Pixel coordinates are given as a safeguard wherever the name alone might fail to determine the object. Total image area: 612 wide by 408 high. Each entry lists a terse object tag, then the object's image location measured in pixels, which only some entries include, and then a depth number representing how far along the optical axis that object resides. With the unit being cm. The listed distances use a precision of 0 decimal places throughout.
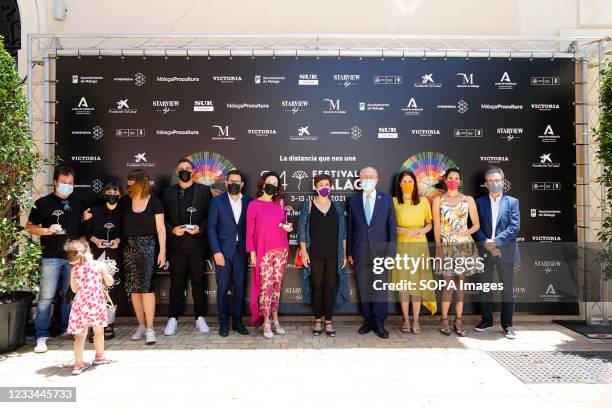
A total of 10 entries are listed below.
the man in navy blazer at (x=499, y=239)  502
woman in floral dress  493
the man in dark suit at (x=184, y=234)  495
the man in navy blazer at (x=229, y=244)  489
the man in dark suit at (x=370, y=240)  493
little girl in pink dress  386
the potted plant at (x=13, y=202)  437
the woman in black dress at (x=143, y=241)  467
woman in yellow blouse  496
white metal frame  541
